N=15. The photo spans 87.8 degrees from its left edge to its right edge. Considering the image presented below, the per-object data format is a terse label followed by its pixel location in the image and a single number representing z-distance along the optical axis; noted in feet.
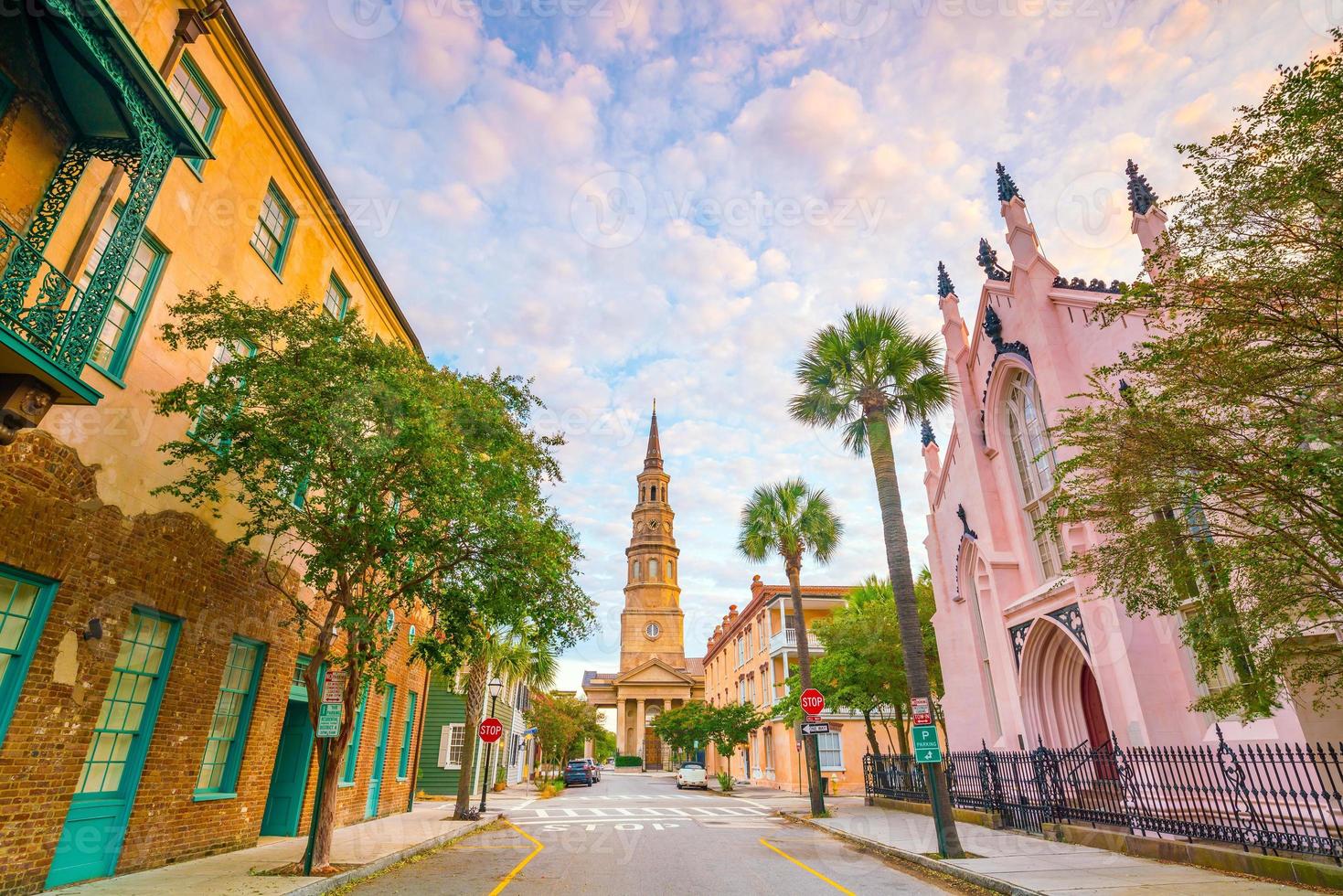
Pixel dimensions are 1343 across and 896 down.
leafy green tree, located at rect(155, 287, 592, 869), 32.35
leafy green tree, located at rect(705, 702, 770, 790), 140.97
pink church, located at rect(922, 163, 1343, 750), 45.78
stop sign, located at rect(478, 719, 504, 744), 67.00
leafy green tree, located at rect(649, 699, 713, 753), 159.63
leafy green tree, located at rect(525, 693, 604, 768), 177.37
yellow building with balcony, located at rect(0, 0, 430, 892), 24.34
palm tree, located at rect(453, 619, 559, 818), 40.83
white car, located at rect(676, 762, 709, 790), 143.23
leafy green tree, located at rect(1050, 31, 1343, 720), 21.54
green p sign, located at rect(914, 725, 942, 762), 41.63
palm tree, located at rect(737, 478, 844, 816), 81.71
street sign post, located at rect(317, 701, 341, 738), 34.47
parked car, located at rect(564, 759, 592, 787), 149.59
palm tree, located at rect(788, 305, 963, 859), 54.65
